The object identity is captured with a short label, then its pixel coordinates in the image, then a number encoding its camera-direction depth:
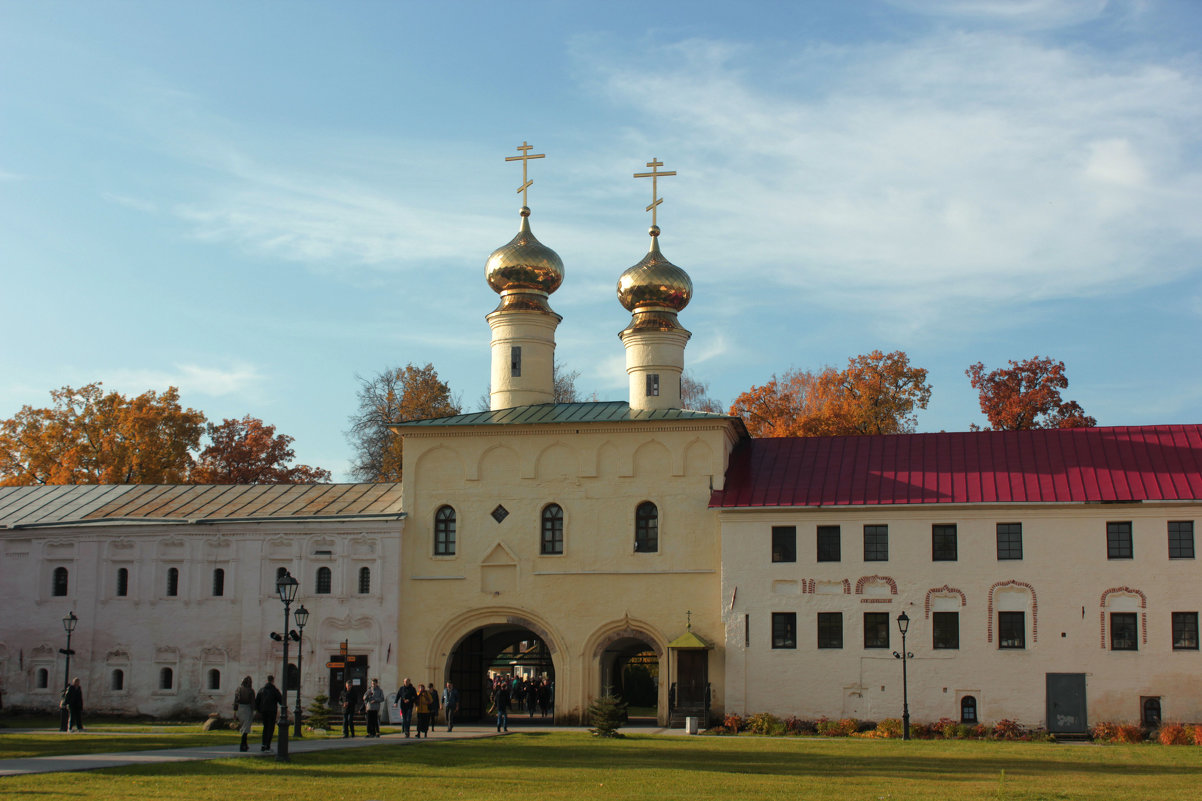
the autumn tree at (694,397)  62.69
